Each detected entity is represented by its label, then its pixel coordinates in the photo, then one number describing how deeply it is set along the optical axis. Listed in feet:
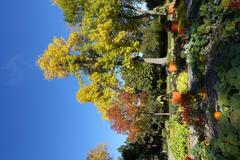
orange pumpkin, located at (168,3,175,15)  42.74
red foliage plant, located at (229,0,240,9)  20.17
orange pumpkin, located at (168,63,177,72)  36.44
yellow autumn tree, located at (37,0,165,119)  43.69
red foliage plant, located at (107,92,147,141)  44.19
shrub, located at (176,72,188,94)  30.55
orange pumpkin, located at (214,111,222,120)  20.77
